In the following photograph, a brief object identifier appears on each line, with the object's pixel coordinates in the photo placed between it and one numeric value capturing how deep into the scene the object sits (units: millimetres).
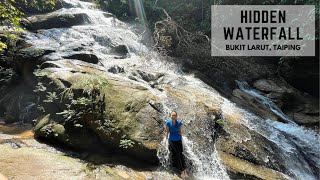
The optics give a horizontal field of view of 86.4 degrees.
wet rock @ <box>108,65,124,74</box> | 6239
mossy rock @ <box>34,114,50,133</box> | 4415
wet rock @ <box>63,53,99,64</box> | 6120
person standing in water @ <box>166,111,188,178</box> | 3720
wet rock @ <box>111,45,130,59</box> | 7678
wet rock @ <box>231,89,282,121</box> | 6156
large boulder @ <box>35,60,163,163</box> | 3904
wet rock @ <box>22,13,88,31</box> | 8317
